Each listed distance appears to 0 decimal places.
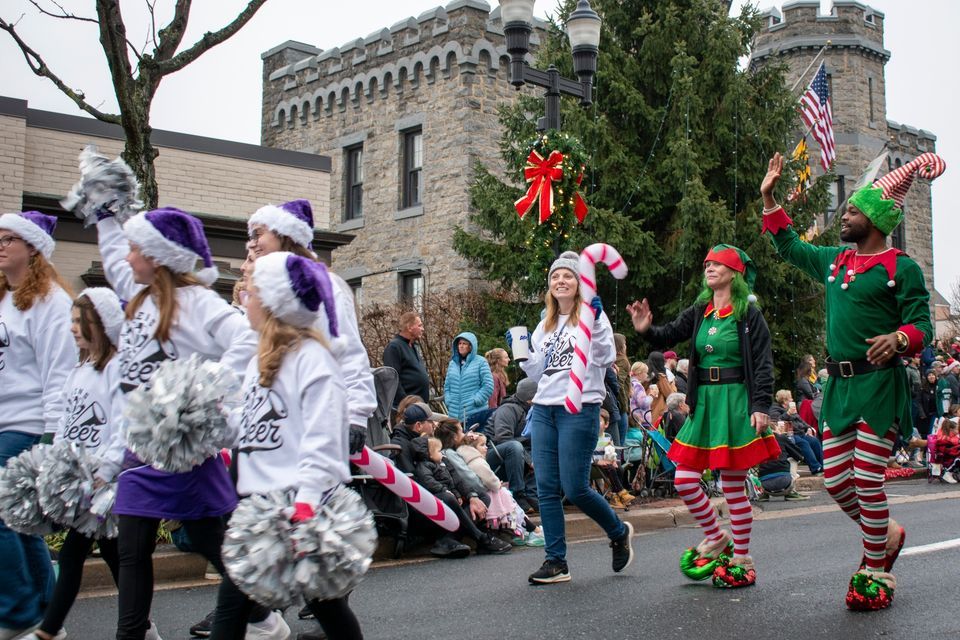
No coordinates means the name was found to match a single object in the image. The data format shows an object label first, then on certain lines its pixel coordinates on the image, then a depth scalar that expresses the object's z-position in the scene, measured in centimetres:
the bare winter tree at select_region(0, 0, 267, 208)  995
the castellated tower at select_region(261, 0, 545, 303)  2528
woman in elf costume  652
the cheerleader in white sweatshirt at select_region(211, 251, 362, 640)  386
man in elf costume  587
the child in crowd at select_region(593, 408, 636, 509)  1126
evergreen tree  2080
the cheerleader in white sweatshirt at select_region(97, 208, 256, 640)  429
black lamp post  1306
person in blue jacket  1246
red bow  1368
